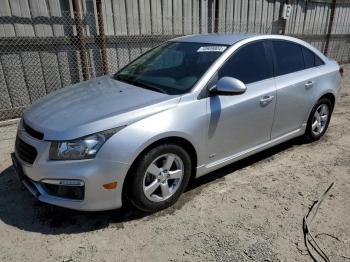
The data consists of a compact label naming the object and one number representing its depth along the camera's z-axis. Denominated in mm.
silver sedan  2557
